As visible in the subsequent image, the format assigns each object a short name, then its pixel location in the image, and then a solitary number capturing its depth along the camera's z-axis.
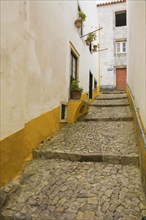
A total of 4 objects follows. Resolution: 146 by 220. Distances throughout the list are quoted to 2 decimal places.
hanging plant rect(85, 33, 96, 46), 9.52
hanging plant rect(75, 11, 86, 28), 7.48
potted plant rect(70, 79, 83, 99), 6.69
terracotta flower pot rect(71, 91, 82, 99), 6.69
